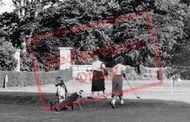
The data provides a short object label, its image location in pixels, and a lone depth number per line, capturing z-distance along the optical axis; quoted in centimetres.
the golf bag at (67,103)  1906
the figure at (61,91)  1992
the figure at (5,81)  3672
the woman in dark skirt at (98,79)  2222
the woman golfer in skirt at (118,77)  2020
